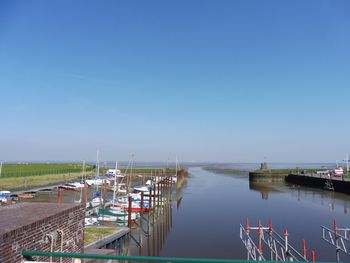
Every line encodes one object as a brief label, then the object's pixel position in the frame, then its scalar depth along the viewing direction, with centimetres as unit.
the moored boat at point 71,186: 6644
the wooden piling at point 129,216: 2846
